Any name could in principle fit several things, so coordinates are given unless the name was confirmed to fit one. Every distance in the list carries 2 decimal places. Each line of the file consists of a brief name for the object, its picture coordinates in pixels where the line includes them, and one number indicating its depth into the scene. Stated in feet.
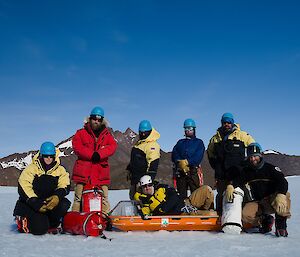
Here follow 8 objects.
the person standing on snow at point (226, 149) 22.53
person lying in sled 19.85
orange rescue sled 18.81
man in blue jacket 24.48
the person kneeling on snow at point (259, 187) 18.38
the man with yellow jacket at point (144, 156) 22.75
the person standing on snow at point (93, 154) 21.21
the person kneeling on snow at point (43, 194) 18.66
